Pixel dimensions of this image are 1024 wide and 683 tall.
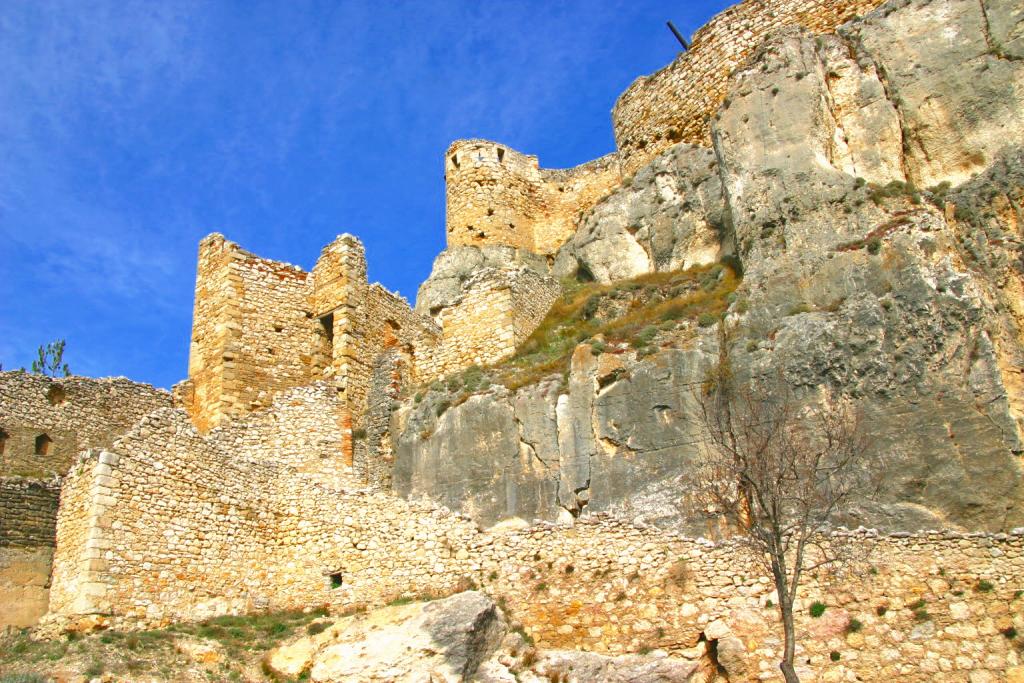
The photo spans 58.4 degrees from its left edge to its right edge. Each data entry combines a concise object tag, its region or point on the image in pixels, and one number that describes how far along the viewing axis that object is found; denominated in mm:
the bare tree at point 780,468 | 13344
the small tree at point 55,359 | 36844
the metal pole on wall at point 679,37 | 28589
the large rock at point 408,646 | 13555
